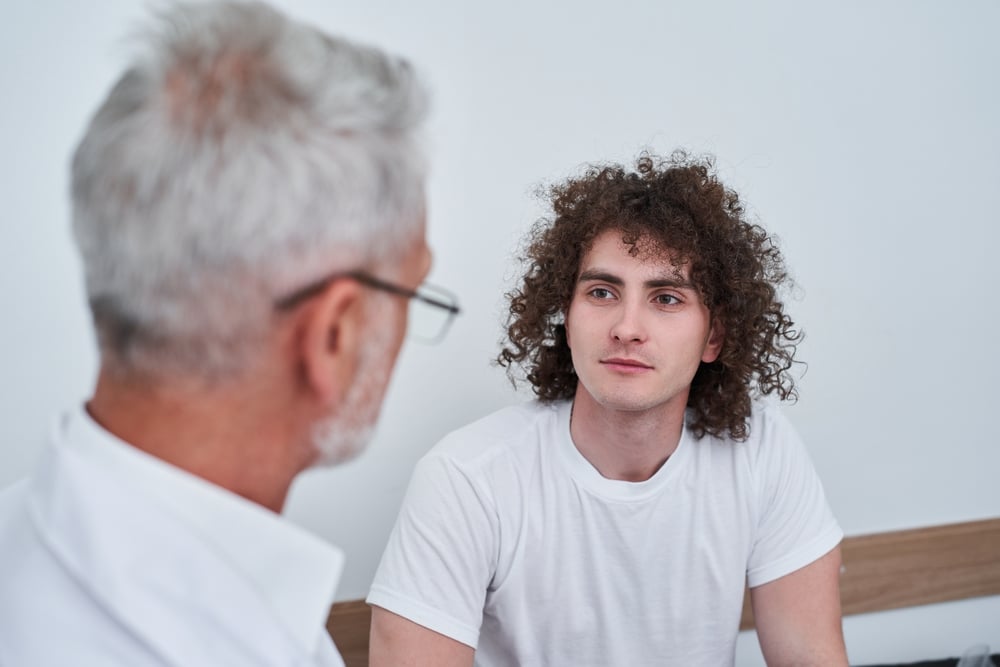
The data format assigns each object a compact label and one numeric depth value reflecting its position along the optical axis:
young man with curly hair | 1.38
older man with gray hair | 0.64
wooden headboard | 2.00
